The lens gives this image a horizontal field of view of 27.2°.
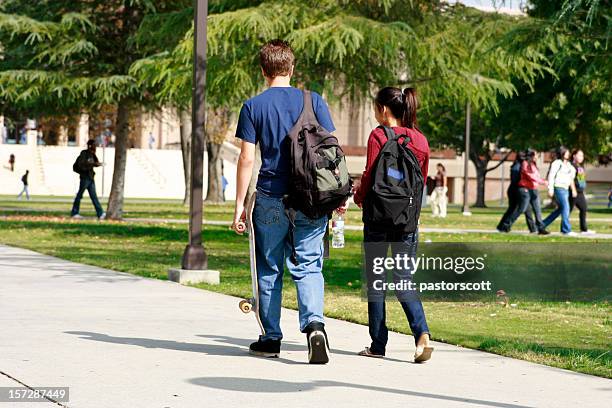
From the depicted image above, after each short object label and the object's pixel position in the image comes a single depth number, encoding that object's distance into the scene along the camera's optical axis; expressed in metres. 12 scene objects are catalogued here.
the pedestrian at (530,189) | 25.50
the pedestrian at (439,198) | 38.78
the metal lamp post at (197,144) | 13.18
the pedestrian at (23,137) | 74.62
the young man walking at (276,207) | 7.63
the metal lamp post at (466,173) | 45.06
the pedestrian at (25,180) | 53.66
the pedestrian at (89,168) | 28.14
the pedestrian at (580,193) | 26.45
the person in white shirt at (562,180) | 25.22
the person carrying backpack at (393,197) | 7.58
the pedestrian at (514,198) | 25.77
